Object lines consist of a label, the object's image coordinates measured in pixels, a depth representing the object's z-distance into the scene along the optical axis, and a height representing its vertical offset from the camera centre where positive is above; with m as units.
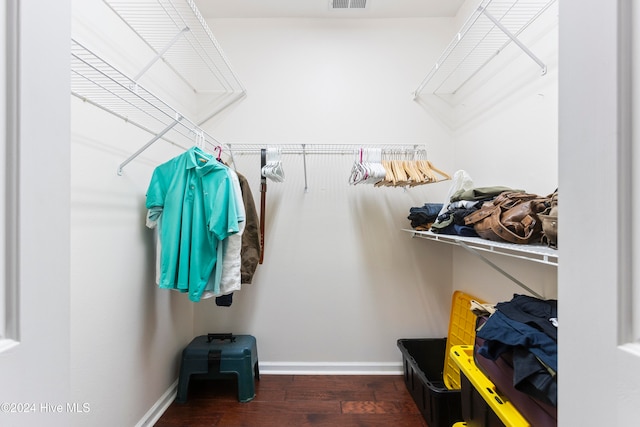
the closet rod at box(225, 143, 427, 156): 1.98 +0.52
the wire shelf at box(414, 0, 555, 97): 1.22 +1.05
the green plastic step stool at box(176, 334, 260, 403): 1.64 -1.00
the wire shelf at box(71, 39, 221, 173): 1.03 +0.53
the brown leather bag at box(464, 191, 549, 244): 0.93 -0.02
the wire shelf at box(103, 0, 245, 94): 1.29 +1.05
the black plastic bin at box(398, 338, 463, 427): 1.33 -1.04
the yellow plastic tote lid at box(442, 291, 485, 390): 1.66 -0.81
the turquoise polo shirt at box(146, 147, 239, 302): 1.34 -0.01
